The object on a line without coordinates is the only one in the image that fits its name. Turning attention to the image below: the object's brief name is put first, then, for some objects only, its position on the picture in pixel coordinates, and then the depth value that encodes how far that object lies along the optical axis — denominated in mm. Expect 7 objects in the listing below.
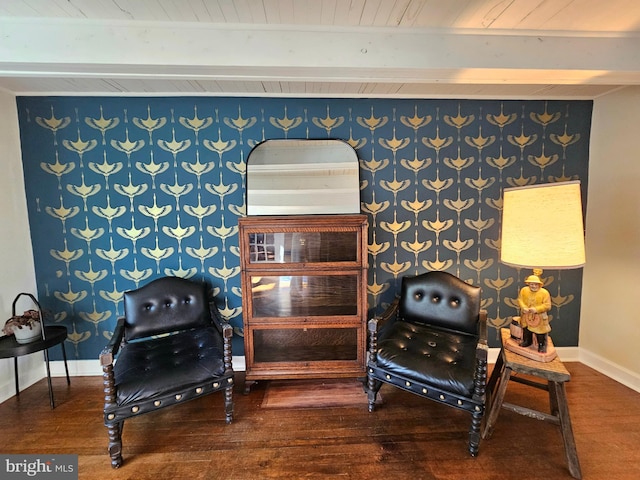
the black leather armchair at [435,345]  1729
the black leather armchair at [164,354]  1690
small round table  2010
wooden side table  1598
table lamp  1607
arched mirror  2441
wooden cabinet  2176
